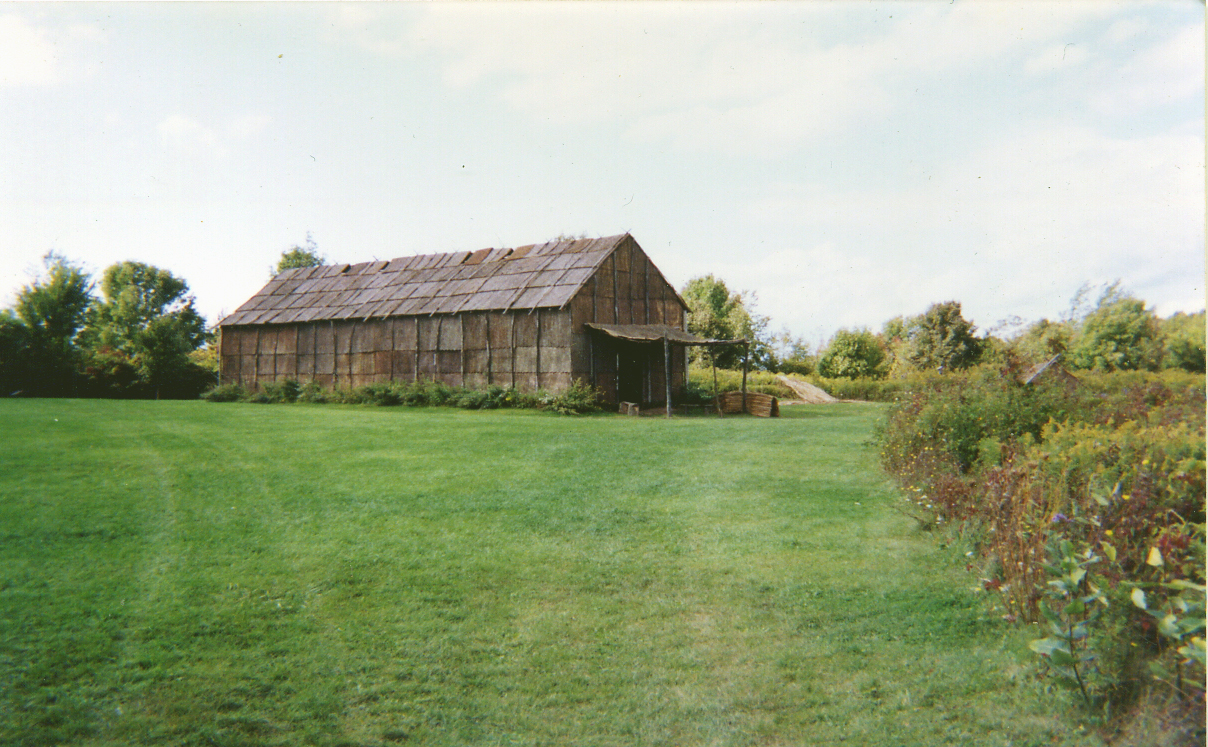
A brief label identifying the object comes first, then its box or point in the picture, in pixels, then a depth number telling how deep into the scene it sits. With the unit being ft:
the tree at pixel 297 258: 187.42
